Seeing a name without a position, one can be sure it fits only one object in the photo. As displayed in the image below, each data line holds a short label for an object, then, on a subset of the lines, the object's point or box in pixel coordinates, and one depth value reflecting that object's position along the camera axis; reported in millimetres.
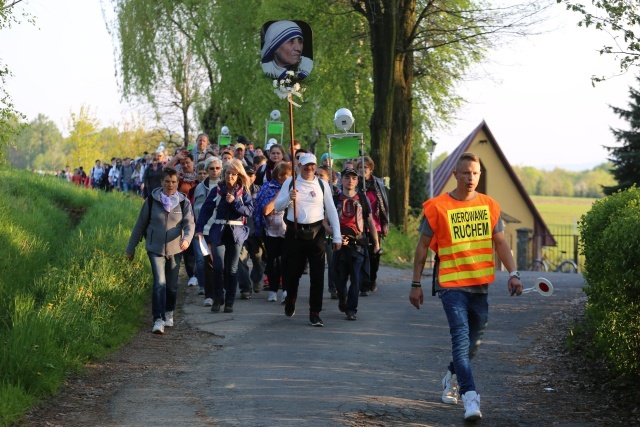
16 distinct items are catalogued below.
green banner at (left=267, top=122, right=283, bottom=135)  23741
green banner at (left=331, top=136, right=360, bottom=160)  16891
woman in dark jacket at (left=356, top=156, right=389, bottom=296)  14867
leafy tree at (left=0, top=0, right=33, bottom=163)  14937
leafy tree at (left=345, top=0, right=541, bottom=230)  26250
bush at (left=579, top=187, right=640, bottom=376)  8172
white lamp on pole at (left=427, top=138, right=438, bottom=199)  36219
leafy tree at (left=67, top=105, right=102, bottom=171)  89000
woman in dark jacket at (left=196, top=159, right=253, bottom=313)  12992
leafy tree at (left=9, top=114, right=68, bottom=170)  177725
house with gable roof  60000
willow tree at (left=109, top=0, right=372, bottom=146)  32500
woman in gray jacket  11523
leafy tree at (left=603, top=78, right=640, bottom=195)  39844
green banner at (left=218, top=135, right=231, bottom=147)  26594
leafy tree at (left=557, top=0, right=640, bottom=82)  11398
